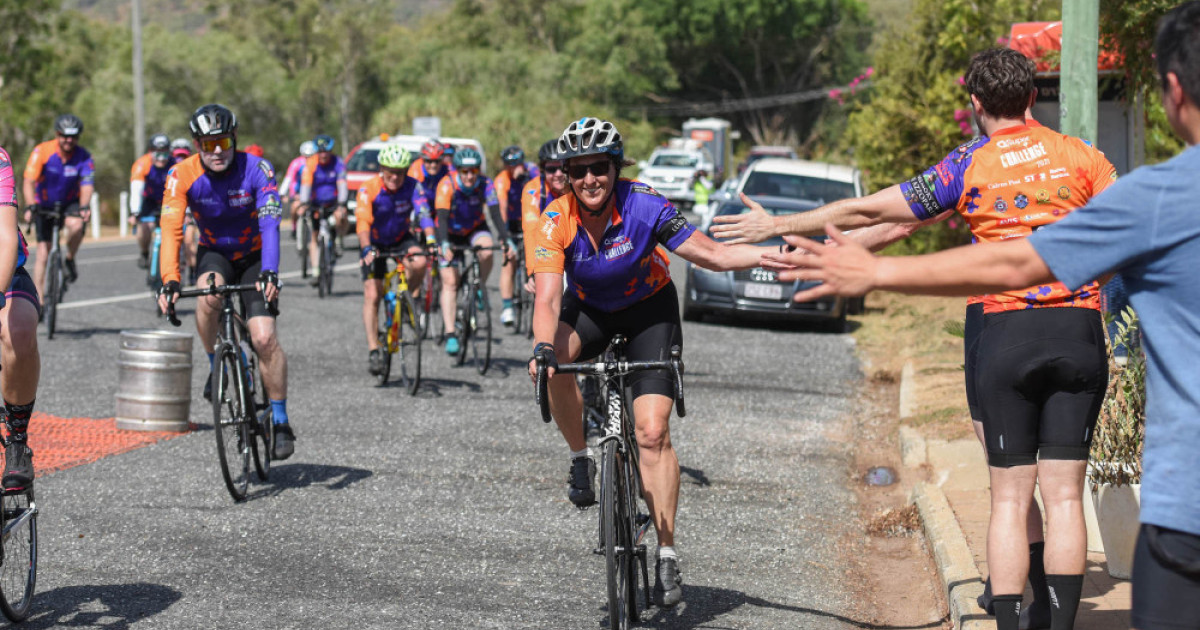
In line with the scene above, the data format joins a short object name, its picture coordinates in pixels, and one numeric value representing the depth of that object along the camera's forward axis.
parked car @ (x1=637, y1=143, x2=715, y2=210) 48.57
